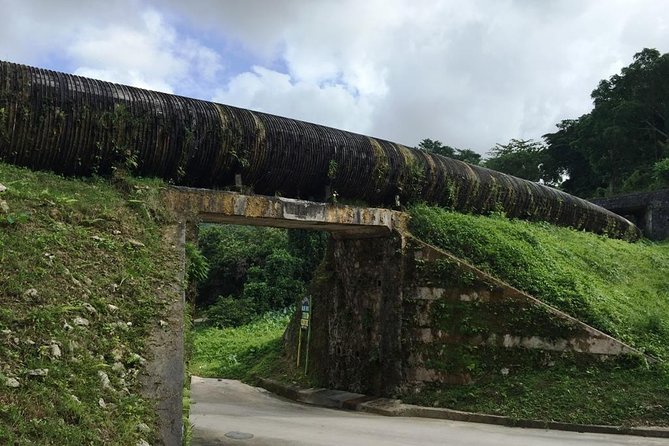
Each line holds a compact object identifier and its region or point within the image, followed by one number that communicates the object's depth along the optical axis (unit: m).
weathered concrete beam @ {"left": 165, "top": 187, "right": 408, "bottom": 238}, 7.32
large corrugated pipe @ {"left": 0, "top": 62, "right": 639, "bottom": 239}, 6.86
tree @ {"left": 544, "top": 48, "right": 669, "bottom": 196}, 27.74
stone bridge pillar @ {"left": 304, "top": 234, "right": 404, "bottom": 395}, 9.61
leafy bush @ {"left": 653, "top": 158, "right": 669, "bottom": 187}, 22.25
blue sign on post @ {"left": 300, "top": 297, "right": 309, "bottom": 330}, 12.28
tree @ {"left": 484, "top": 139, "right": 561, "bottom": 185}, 36.97
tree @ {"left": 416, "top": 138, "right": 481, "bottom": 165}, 48.81
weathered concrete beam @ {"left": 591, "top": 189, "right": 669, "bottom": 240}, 18.89
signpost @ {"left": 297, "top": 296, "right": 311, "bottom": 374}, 12.21
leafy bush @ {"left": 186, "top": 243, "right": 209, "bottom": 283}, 6.64
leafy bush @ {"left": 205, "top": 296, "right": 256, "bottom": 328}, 23.86
